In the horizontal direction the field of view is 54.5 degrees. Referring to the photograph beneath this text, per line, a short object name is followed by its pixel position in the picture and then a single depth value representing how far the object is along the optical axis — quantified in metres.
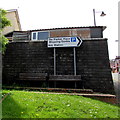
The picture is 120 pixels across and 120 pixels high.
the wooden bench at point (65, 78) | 7.72
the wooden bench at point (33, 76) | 7.97
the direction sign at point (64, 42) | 8.36
